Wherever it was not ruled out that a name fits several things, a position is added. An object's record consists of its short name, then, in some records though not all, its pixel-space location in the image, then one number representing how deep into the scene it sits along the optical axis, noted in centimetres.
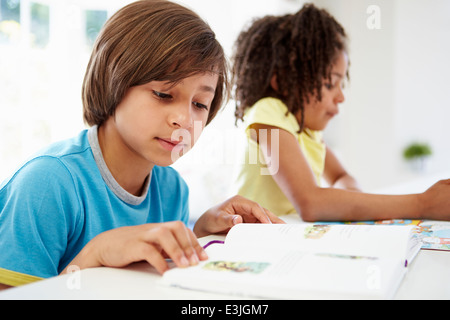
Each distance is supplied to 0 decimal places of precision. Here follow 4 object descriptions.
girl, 107
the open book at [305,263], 43
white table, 44
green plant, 386
